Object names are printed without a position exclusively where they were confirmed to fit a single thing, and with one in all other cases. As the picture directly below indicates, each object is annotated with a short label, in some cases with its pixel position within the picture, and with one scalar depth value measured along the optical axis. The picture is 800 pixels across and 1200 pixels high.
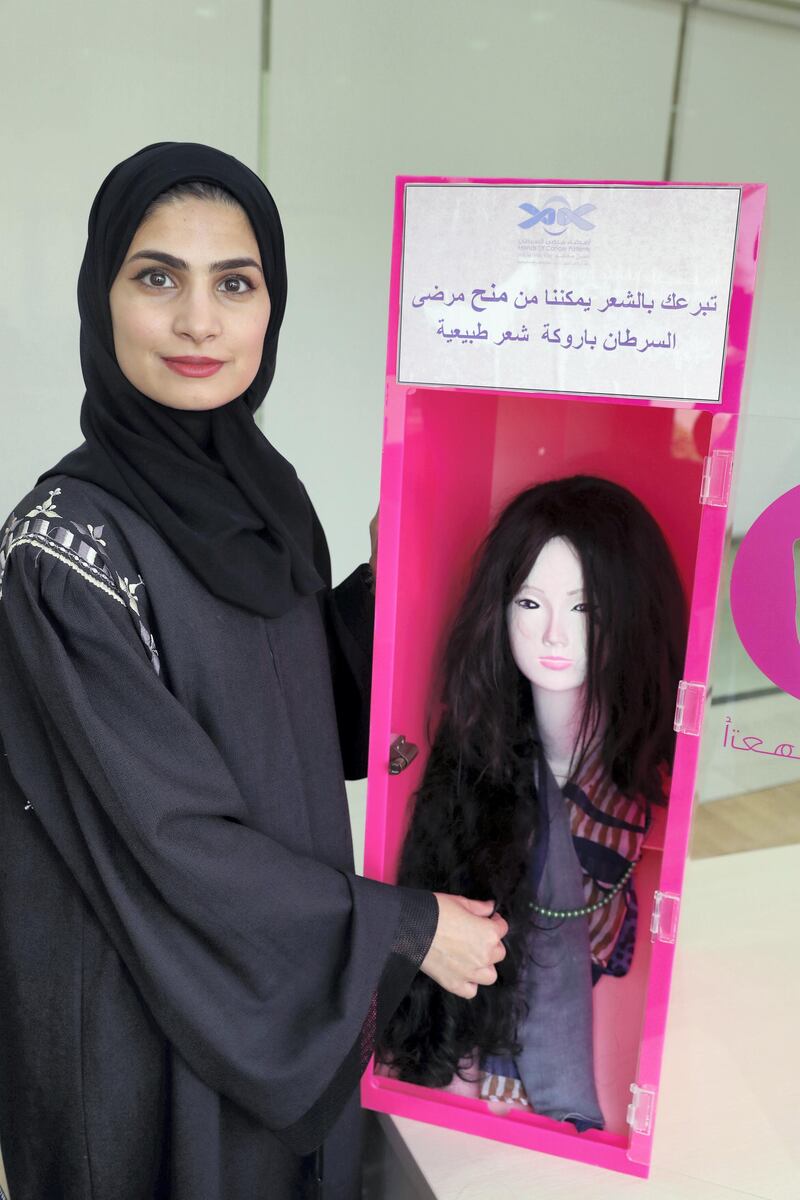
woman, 0.92
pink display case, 0.95
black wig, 1.18
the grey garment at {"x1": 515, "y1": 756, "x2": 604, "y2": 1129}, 1.16
